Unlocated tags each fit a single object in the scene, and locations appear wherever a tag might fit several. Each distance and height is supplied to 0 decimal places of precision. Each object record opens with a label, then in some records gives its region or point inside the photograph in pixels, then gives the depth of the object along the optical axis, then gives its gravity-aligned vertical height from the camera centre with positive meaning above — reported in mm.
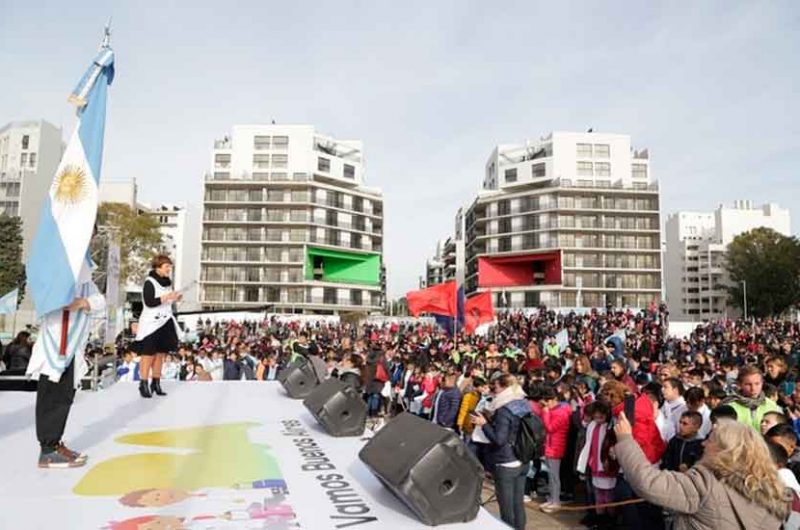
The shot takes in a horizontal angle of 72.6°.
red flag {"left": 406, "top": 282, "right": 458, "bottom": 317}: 18438 +433
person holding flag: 3559 +209
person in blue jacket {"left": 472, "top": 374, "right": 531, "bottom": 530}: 5117 -1365
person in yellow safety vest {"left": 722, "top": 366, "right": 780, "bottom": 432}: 5324 -819
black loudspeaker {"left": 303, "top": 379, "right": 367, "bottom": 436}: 4469 -827
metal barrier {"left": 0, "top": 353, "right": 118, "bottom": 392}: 7376 -1024
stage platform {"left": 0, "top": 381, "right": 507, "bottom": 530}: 2656 -1010
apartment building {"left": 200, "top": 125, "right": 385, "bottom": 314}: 61438 +9790
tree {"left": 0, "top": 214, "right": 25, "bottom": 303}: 45375 +4449
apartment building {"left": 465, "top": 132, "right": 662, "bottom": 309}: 61031 +9726
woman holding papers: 6160 -119
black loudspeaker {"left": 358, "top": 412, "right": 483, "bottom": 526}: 2666 -811
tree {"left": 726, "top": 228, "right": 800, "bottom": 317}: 64375 +5812
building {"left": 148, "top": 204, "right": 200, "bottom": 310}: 64638 +7949
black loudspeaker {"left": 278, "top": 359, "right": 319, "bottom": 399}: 6955 -881
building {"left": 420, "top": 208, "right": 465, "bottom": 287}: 89062 +10319
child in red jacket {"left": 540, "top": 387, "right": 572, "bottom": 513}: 6965 -1558
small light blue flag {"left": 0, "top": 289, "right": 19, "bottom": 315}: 20109 +169
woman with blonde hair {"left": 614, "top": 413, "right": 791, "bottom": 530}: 2471 -778
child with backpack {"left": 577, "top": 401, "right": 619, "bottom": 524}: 5785 -1524
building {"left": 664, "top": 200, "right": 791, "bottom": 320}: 95312 +12502
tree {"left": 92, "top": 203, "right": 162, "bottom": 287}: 44844 +6203
